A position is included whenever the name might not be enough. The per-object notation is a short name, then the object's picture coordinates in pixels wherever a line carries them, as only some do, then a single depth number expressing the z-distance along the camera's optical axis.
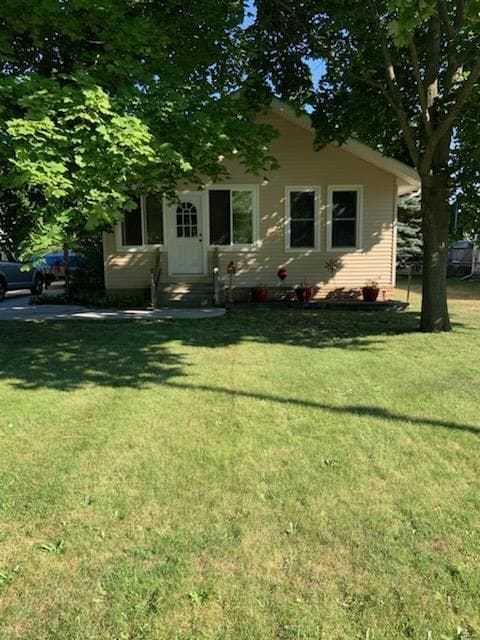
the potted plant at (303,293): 13.16
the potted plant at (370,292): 13.24
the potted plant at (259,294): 13.20
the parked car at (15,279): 16.81
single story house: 13.41
